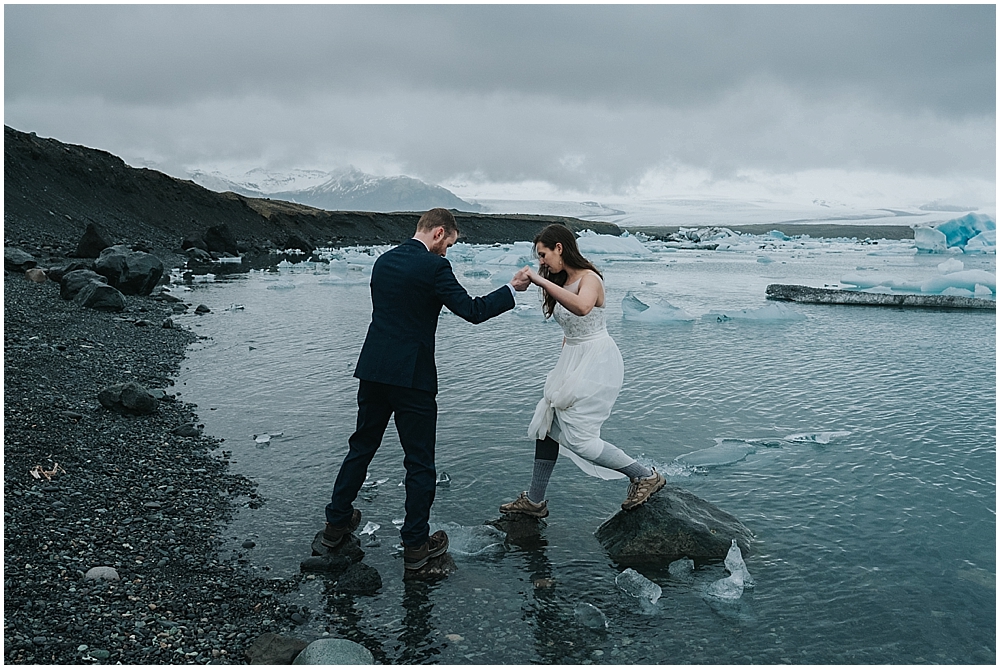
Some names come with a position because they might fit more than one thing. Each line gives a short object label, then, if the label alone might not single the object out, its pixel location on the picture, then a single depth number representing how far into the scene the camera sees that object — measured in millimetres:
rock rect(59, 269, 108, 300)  13672
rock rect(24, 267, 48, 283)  15336
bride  4680
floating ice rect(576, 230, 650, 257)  43375
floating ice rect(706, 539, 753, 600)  4289
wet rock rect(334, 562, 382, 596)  4234
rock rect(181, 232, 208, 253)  35406
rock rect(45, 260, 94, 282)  16147
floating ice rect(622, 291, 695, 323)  15156
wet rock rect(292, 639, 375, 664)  3434
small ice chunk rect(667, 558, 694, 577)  4574
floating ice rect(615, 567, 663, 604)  4260
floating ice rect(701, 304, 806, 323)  15211
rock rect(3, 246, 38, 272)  16422
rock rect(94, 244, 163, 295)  16141
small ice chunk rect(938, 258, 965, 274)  27098
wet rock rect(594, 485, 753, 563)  4770
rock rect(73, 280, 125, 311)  13328
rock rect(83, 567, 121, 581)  4024
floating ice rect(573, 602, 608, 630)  3996
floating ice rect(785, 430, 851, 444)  7043
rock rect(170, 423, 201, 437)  6787
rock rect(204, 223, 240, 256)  37125
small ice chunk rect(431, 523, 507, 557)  4809
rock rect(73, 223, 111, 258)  22016
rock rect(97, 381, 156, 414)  7074
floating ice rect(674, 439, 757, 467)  6473
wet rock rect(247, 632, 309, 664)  3459
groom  4301
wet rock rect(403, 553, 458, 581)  4422
